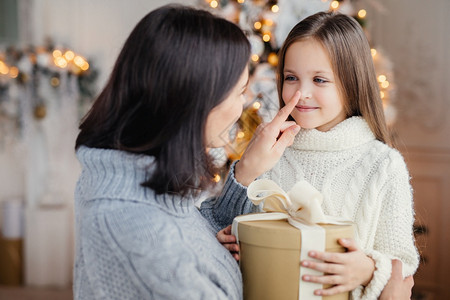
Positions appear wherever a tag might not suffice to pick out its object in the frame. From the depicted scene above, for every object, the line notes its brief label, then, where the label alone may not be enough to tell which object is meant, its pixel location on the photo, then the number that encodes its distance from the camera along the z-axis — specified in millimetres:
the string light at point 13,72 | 3449
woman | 901
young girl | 1298
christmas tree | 2526
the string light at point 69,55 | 3375
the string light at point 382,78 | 2625
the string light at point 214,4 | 2512
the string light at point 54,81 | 3465
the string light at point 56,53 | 3380
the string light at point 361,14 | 2592
